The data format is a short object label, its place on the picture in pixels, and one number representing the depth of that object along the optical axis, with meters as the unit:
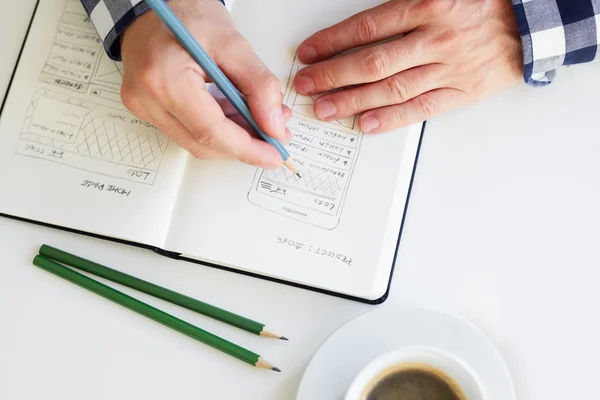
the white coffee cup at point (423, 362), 0.65
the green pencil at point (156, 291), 0.77
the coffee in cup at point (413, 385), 0.69
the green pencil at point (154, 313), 0.76
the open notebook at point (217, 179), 0.76
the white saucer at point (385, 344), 0.73
